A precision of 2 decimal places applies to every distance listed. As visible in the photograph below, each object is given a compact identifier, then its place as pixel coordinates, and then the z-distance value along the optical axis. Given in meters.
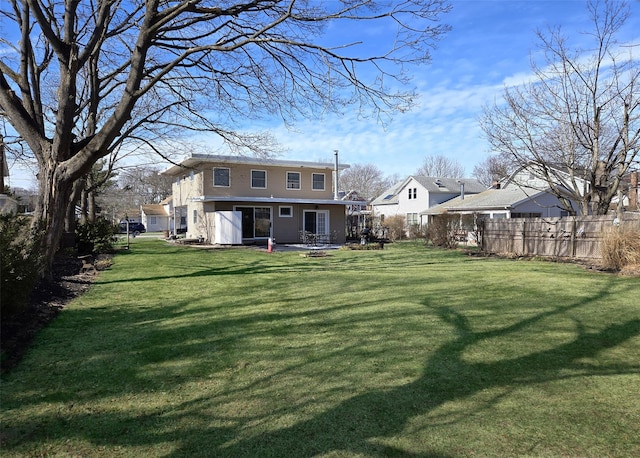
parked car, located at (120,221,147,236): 50.49
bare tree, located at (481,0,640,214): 16.48
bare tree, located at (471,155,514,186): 23.38
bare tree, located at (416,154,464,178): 66.94
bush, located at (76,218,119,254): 15.76
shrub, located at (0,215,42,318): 5.25
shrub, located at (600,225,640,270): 11.38
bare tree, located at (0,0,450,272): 8.46
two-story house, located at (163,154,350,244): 22.30
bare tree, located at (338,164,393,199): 66.62
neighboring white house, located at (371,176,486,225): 39.56
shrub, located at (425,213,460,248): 21.59
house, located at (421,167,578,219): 26.86
